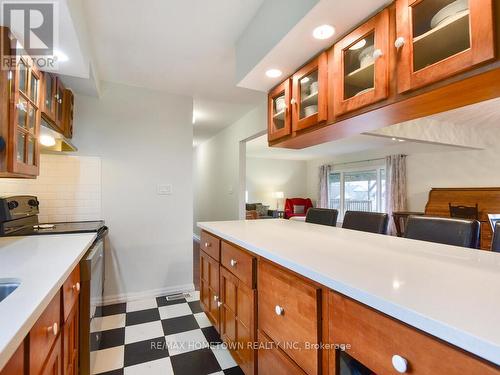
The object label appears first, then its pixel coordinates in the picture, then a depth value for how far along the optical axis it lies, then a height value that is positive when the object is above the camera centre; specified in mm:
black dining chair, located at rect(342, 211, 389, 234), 1744 -229
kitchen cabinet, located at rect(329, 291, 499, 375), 506 -370
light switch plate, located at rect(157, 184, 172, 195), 2816 +16
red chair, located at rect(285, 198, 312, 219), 8062 -415
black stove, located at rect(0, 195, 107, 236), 1651 -231
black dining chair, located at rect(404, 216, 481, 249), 1254 -219
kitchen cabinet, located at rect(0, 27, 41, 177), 1245 +415
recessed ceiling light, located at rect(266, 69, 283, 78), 1766 +830
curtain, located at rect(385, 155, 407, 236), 5840 +69
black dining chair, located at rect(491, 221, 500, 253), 1187 -236
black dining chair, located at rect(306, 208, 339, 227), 2154 -232
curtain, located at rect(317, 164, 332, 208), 7965 +159
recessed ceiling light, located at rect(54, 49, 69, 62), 1639 +891
